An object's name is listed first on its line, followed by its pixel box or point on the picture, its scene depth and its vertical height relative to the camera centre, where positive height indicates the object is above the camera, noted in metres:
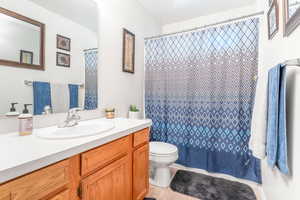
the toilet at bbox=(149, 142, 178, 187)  1.65 -0.71
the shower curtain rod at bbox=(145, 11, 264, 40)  1.57 +0.88
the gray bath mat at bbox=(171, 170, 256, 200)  1.55 -0.99
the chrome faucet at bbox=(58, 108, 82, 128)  1.18 -0.19
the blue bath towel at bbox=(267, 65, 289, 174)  0.85 -0.15
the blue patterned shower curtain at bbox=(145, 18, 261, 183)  1.69 +0.05
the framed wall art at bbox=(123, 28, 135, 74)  1.89 +0.60
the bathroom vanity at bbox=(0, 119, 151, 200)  0.58 -0.35
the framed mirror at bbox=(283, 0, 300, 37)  0.74 +0.45
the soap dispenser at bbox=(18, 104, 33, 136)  0.93 -0.17
